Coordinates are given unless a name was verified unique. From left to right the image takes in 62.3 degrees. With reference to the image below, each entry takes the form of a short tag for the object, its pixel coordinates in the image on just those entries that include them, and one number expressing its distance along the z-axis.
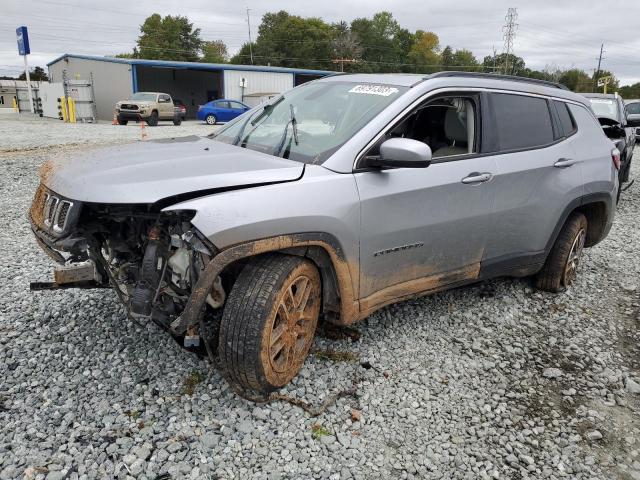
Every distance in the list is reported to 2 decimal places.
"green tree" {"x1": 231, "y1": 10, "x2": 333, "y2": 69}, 75.00
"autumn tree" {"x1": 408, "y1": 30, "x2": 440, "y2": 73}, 87.62
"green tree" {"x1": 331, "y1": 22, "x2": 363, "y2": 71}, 79.19
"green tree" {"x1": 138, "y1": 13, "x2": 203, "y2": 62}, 72.38
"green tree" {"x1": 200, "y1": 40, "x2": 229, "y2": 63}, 80.44
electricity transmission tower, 73.50
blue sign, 36.50
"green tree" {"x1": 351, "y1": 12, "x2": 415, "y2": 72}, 86.50
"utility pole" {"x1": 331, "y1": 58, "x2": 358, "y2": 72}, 71.29
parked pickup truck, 26.39
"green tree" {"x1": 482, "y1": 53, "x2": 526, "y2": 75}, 72.44
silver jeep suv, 2.75
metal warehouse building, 36.09
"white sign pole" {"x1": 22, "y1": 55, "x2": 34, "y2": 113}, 36.97
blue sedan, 30.25
